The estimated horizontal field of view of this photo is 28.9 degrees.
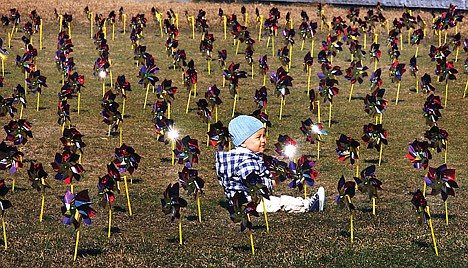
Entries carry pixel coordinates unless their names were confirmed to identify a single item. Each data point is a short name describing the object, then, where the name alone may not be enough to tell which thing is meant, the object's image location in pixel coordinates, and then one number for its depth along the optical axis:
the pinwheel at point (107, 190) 8.61
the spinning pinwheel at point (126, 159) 9.75
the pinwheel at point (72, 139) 10.45
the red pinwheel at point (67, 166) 9.07
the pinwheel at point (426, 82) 15.96
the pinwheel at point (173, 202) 8.28
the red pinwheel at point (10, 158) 9.30
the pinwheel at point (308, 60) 17.25
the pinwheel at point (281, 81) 15.34
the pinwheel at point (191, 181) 8.86
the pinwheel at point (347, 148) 10.17
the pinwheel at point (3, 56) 18.39
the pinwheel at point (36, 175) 8.88
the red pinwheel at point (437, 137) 11.23
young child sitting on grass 9.58
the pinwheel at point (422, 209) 8.10
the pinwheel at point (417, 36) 21.41
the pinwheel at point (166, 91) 14.17
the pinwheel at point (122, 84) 15.12
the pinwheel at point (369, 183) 8.95
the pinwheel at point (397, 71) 17.20
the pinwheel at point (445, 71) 17.05
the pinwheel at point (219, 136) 11.29
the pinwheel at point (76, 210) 7.84
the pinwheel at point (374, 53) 19.18
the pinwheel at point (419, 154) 9.85
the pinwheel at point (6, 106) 13.33
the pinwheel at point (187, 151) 10.14
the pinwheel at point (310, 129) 12.24
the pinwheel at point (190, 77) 16.42
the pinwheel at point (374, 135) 11.83
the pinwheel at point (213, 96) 14.27
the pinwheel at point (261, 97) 14.37
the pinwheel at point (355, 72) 17.14
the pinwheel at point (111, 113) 12.67
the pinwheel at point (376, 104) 13.96
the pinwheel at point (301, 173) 9.21
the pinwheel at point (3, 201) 7.97
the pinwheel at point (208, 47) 19.45
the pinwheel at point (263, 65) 17.31
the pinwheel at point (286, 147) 10.28
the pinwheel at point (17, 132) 11.26
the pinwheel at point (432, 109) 13.21
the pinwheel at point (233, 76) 15.68
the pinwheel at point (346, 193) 8.49
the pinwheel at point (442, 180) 8.57
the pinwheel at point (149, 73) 15.67
